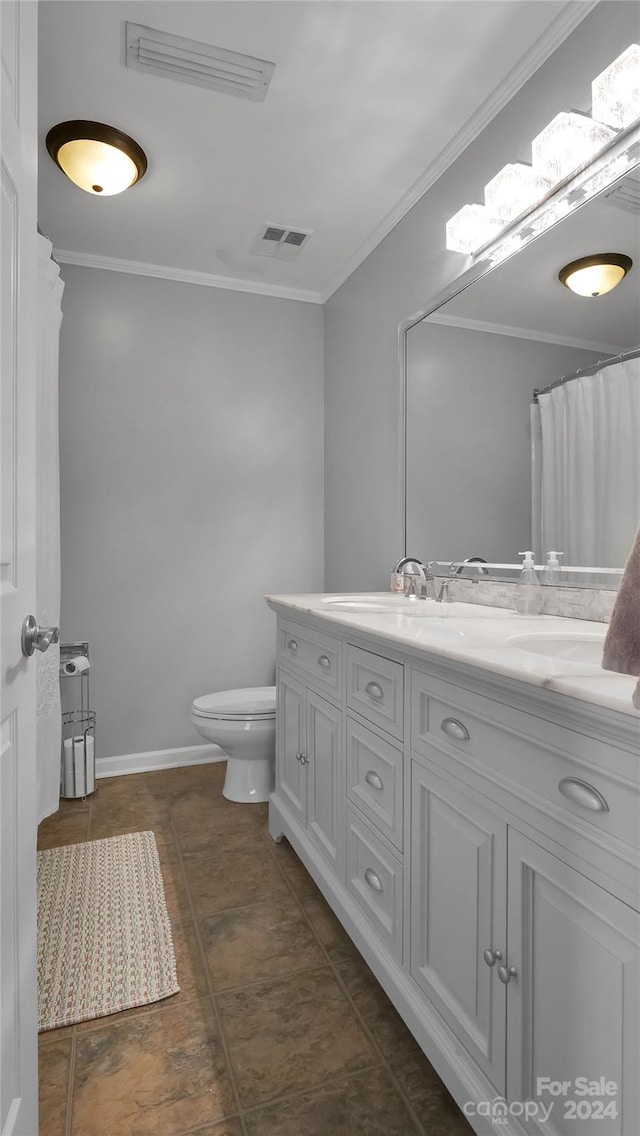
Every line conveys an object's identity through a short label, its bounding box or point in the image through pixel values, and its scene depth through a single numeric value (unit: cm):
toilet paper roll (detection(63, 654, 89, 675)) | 248
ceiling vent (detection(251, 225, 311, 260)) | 255
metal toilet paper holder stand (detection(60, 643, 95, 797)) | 254
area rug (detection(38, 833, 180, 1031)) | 142
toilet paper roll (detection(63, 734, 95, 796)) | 254
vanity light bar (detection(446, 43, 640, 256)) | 134
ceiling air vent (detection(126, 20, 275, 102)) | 162
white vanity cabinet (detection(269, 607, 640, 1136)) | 71
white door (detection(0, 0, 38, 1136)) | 83
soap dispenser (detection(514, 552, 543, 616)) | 164
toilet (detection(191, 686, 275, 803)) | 232
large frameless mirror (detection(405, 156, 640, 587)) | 142
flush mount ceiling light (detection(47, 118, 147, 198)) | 192
